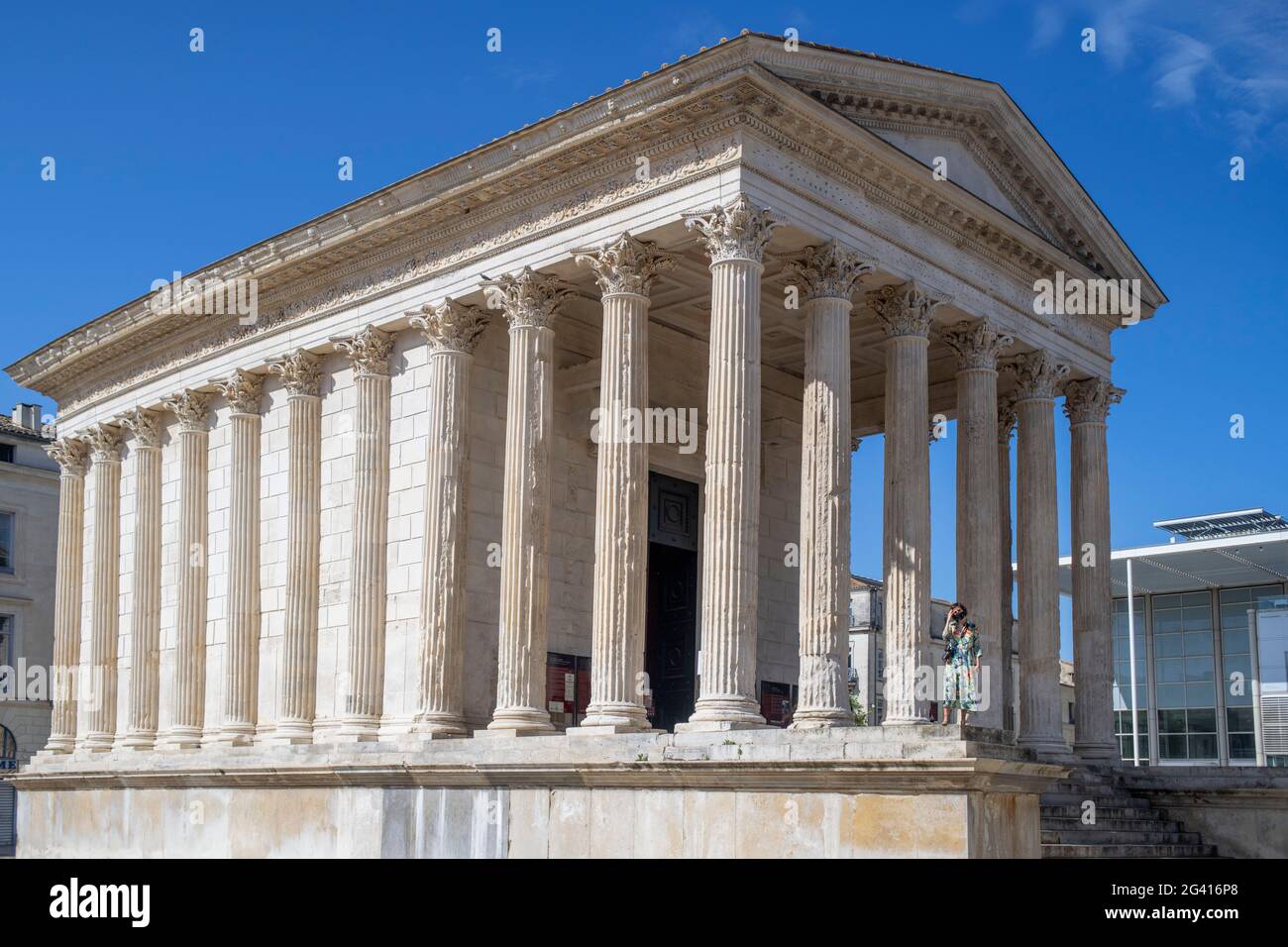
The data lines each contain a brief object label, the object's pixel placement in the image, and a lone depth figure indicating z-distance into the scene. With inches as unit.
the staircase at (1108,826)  932.6
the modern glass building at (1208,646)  1814.7
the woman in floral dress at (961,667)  776.3
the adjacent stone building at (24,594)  1894.7
